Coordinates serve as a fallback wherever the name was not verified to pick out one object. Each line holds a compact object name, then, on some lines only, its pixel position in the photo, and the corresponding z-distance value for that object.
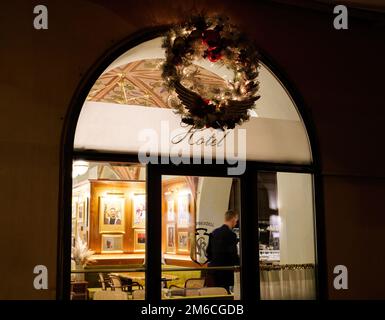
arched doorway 4.57
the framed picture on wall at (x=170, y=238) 4.67
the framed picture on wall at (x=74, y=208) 4.46
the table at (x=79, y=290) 4.51
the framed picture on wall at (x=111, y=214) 5.27
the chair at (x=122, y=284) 4.80
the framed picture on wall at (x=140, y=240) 4.72
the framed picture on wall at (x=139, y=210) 4.79
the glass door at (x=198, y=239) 4.71
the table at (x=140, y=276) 4.66
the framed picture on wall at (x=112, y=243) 5.12
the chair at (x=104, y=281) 4.85
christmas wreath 4.53
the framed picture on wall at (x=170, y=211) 4.73
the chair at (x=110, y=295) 4.67
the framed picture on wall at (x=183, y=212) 4.72
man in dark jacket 4.84
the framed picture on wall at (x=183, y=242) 4.70
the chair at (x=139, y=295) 4.64
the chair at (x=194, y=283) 4.78
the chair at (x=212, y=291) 4.80
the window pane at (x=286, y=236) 5.11
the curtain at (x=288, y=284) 5.06
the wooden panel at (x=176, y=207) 4.70
